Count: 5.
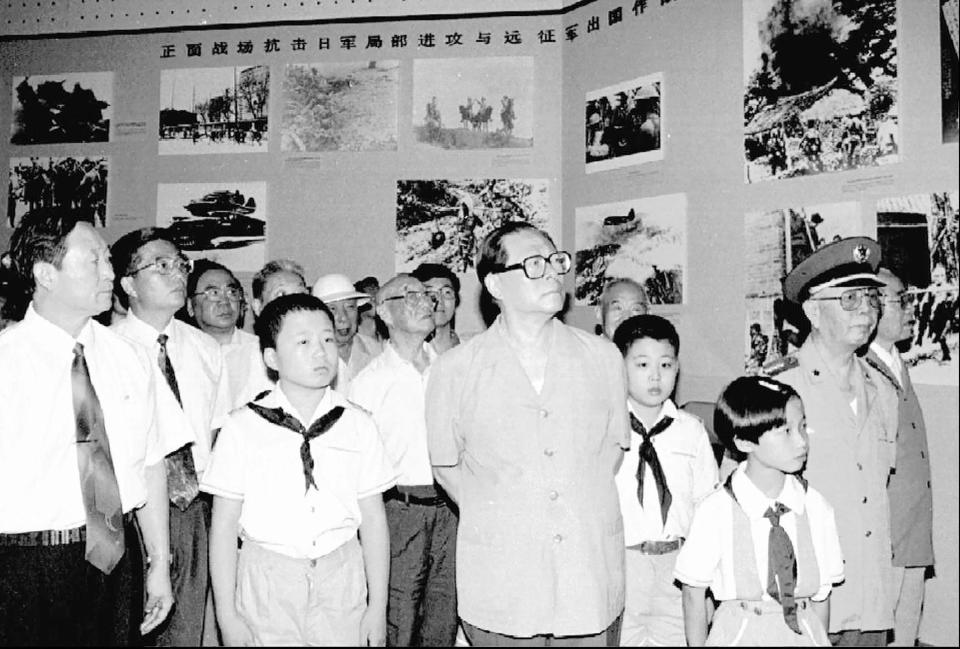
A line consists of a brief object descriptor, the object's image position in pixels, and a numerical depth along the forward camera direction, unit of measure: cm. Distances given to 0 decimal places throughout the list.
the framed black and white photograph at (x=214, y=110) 580
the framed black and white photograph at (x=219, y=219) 583
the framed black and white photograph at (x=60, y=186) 604
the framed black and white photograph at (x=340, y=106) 567
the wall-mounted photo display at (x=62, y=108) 604
